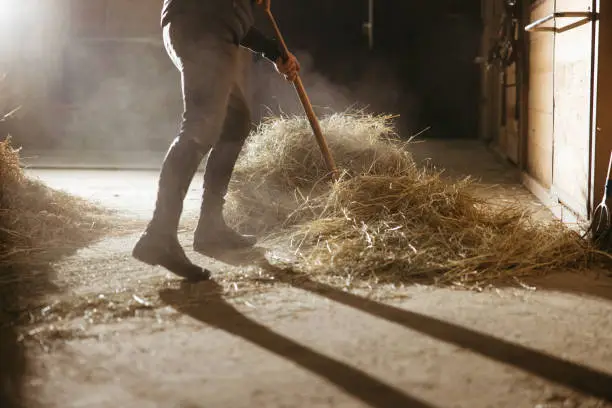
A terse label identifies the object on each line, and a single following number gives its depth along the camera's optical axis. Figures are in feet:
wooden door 10.19
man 7.87
